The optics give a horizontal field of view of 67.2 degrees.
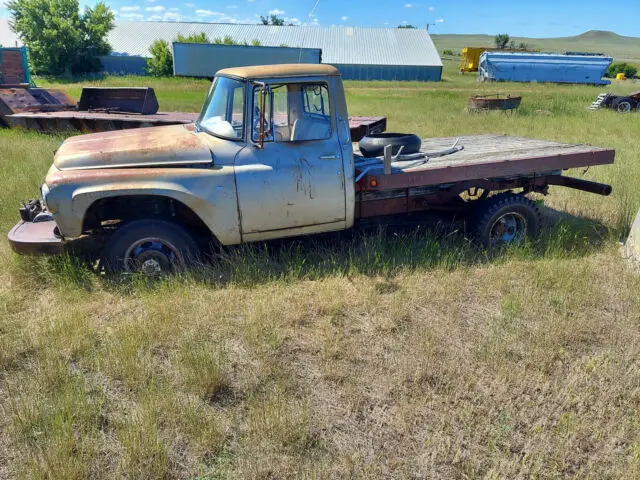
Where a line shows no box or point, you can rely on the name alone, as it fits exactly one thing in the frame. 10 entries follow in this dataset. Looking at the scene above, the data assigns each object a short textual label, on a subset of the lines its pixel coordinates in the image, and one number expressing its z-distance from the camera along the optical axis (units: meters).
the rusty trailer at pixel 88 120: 11.30
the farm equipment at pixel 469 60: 56.34
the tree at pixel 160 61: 43.84
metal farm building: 45.66
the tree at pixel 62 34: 45.59
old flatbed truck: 4.32
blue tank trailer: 40.19
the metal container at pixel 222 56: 28.88
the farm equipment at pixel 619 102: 20.83
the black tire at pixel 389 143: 5.66
